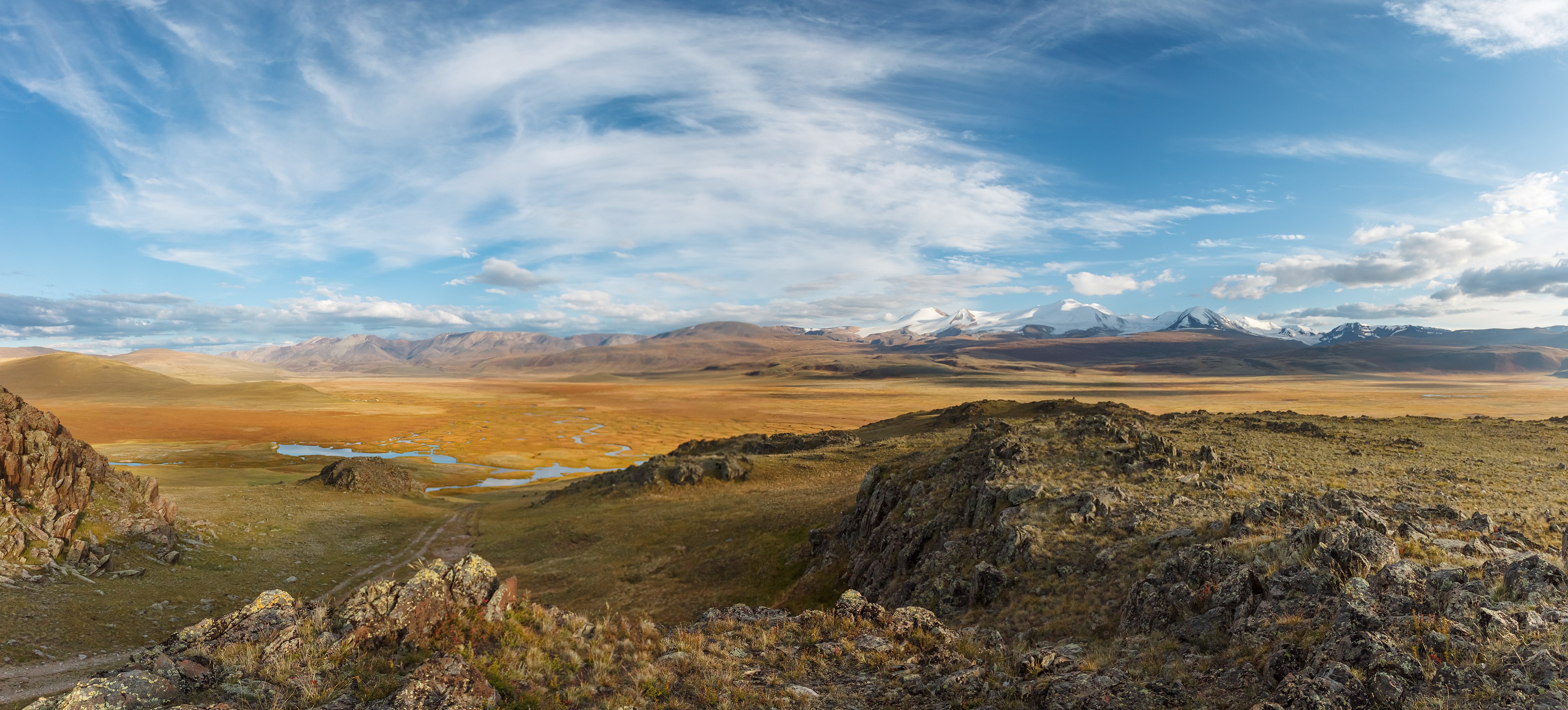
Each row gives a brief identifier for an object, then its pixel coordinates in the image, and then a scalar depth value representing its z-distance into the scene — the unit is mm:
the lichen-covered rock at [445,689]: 11070
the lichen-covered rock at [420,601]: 13258
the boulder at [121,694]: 9586
